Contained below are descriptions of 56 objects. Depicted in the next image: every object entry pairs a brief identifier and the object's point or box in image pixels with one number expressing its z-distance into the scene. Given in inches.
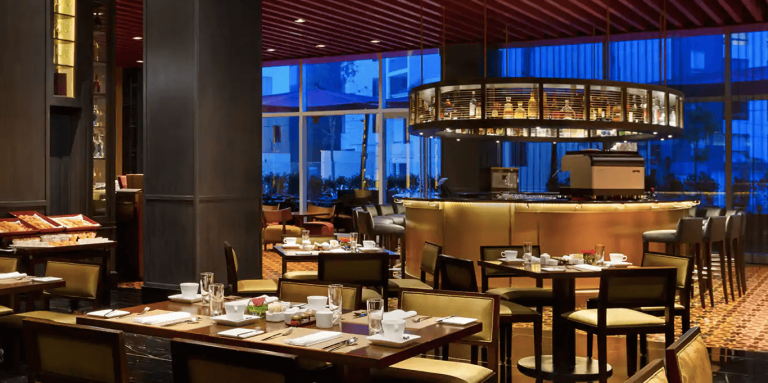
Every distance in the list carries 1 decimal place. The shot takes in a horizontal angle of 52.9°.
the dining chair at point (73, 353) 114.7
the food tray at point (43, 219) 295.0
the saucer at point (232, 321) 138.0
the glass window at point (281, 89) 647.1
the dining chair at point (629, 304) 193.2
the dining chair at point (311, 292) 165.6
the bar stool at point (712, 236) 335.3
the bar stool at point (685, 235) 333.7
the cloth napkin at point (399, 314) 135.0
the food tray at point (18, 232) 282.7
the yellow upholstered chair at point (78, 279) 210.5
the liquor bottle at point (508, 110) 349.7
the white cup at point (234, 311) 139.3
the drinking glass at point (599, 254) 232.4
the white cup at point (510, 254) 237.0
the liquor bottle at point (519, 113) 349.7
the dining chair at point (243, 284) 243.3
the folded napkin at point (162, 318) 140.6
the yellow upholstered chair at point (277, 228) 527.5
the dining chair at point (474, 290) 196.5
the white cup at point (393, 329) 124.1
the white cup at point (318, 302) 146.7
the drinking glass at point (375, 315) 128.8
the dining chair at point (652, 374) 86.2
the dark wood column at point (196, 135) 330.3
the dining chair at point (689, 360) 98.3
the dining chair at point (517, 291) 232.1
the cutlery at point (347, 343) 120.6
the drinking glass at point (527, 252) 228.5
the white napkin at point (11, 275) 195.5
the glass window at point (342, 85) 616.4
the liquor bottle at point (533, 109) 349.4
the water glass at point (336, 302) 141.1
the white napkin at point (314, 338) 122.3
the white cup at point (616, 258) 237.3
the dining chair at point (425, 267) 241.6
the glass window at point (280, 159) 653.3
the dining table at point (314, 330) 116.9
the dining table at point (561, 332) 209.5
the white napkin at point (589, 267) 215.5
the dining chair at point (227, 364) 102.0
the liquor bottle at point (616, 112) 358.0
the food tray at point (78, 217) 304.5
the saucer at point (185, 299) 162.4
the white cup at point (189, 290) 162.6
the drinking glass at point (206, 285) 159.9
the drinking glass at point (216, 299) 147.3
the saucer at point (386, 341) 122.3
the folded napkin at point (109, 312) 147.3
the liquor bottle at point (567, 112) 352.5
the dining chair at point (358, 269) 228.2
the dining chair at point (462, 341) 143.0
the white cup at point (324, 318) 136.5
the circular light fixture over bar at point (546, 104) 349.1
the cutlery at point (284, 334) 127.9
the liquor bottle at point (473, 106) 354.3
